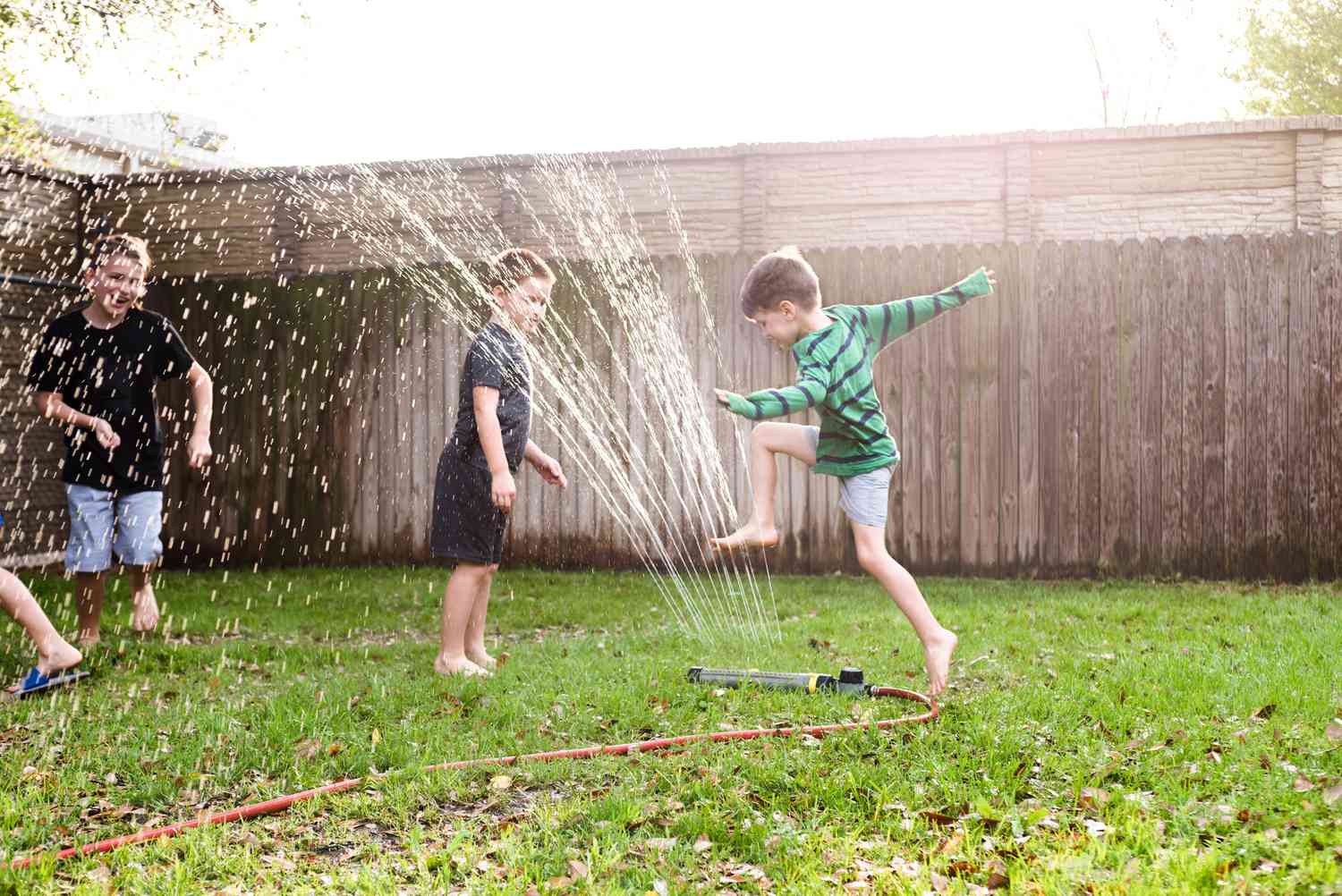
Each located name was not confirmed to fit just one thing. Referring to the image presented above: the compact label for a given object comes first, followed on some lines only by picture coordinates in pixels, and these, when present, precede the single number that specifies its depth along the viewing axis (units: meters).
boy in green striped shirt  3.85
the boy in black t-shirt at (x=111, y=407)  5.05
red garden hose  2.73
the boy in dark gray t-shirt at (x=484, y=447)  4.46
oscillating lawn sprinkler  4.00
